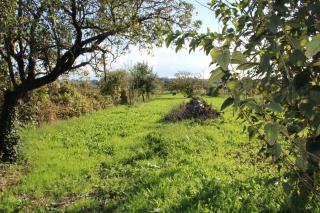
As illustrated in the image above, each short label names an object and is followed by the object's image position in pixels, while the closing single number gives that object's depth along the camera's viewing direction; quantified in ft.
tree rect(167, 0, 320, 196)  3.91
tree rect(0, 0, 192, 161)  28.97
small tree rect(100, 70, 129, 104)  109.70
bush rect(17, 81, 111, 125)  39.58
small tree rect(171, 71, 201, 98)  150.02
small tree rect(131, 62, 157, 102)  137.43
